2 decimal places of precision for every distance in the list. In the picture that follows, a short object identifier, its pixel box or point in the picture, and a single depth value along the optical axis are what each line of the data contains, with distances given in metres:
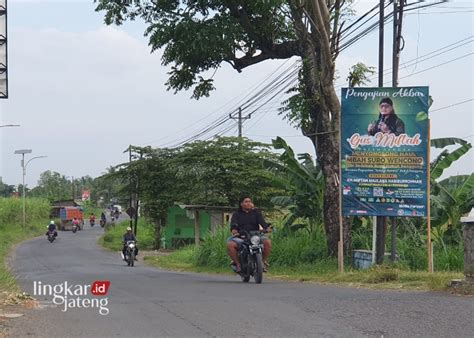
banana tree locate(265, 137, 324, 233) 17.67
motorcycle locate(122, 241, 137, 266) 26.16
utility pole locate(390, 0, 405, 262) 14.98
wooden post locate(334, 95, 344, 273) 13.57
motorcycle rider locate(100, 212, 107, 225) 72.57
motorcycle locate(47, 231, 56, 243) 49.00
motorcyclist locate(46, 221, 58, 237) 49.22
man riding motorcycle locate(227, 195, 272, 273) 12.34
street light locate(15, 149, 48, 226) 58.22
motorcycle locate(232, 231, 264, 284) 11.97
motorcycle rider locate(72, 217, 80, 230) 66.44
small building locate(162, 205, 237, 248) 40.28
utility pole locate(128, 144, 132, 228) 43.90
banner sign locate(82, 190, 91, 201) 108.95
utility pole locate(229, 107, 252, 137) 43.50
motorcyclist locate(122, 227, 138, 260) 26.91
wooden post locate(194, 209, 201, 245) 33.92
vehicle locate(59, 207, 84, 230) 70.31
